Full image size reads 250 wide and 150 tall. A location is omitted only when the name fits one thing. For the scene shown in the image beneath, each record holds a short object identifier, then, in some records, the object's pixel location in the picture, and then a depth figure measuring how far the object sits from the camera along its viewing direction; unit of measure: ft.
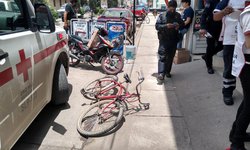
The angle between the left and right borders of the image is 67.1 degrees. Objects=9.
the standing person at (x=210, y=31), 12.11
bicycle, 8.52
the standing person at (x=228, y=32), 8.84
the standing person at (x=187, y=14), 16.31
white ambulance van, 5.72
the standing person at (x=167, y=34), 12.89
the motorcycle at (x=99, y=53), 16.33
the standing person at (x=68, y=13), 21.81
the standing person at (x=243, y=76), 5.67
